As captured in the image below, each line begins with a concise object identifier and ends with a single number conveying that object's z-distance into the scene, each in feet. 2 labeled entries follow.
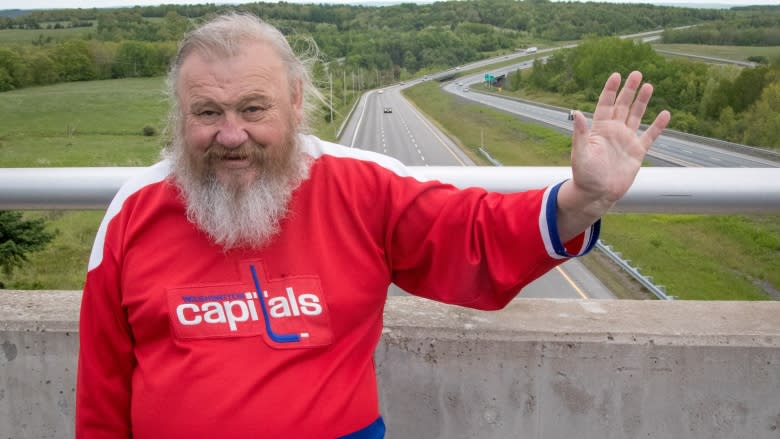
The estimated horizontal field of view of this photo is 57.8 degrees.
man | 6.44
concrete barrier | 7.75
